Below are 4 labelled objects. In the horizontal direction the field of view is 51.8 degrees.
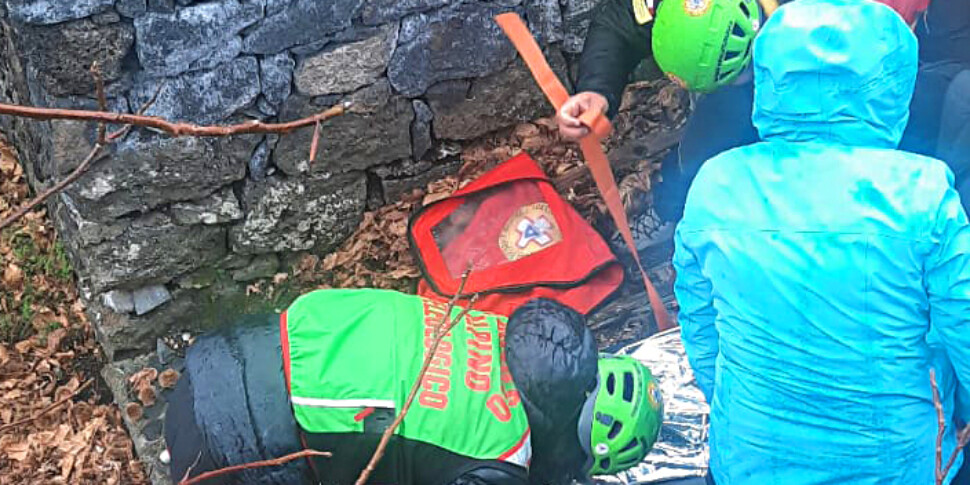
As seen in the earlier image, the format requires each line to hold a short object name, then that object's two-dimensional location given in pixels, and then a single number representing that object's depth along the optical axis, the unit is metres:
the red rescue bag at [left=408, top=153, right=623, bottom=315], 3.79
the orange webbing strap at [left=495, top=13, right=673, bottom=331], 3.37
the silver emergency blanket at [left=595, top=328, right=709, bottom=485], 3.35
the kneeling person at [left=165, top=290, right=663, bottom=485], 2.60
